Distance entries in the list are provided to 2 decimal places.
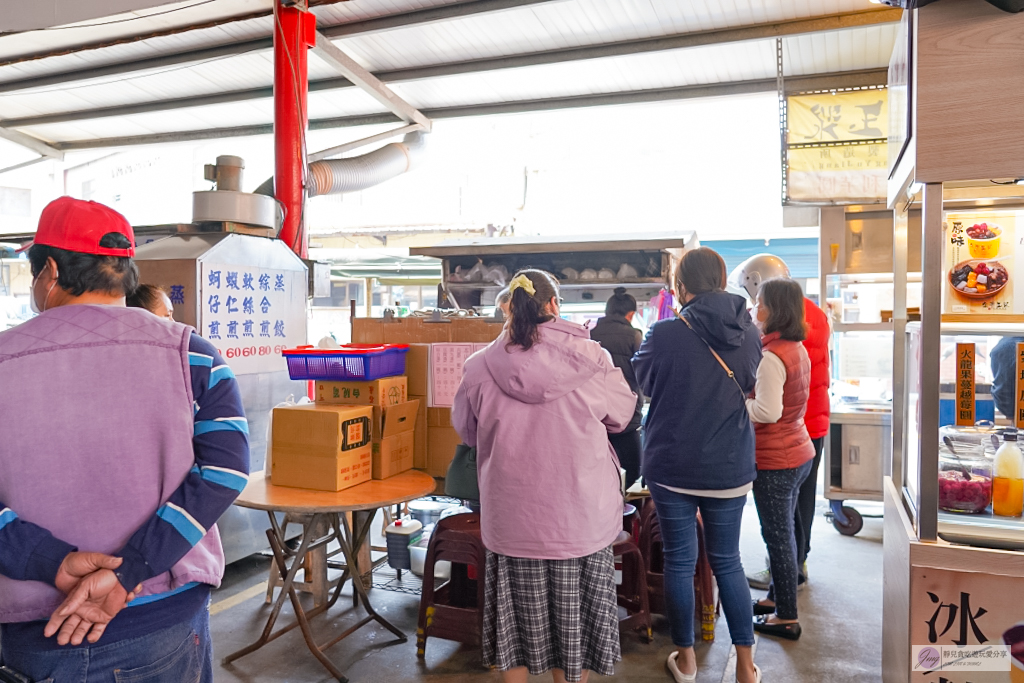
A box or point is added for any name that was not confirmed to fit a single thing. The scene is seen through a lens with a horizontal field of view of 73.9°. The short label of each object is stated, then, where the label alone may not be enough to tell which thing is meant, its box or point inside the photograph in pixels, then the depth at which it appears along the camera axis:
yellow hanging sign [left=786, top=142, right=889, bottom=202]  4.98
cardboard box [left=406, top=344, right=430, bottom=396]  3.56
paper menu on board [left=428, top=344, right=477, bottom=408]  3.53
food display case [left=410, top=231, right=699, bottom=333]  4.38
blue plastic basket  3.23
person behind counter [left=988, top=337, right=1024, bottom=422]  2.08
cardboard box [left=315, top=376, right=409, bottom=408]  3.28
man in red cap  1.33
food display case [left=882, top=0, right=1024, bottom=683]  1.76
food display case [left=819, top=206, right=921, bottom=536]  4.94
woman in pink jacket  2.31
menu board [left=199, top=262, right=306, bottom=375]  3.92
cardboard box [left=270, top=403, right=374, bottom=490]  2.99
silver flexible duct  6.09
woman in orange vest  3.07
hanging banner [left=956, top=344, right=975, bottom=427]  2.00
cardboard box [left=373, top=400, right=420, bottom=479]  3.24
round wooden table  2.80
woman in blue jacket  2.60
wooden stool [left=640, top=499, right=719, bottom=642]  3.29
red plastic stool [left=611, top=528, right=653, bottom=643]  3.14
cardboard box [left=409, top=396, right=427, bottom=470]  3.54
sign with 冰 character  1.84
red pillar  5.00
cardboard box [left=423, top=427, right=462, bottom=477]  3.54
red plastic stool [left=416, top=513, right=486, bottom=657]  3.06
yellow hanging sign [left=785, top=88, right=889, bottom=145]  5.02
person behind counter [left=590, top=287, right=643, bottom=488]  4.32
